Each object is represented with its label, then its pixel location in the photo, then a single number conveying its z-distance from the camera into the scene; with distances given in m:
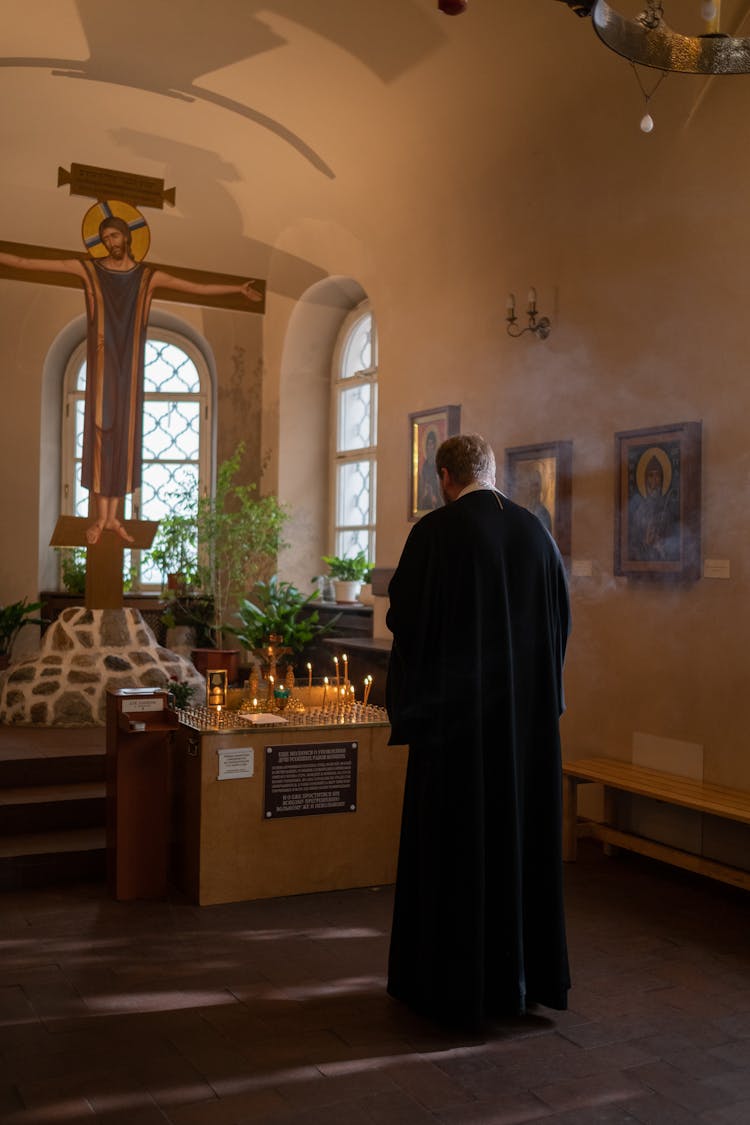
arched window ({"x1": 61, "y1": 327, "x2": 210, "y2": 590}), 11.53
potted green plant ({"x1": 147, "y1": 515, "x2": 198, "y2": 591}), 10.73
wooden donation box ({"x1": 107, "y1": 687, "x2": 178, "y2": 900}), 5.11
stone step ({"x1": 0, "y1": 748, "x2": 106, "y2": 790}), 6.08
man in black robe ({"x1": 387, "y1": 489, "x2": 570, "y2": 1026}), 3.69
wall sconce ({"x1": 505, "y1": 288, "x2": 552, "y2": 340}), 6.98
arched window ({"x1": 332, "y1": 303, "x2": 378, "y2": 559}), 10.83
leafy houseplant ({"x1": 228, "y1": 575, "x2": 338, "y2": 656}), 9.83
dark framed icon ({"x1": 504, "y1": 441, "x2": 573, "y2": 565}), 6.72
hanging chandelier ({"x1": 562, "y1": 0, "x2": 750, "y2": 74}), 3.88
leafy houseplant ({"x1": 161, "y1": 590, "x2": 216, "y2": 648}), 10.77
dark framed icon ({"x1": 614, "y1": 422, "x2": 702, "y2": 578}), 5.79
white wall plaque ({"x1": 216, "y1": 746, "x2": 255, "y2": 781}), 5.00
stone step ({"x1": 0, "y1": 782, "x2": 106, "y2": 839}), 5.73
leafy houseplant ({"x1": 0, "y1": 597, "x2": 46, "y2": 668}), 9.79
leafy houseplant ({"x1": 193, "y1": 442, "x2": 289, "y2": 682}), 10.64
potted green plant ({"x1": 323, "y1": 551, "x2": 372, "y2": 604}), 10.24
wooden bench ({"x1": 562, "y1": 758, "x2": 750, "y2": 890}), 5.25
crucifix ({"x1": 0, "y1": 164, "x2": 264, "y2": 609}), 7.38
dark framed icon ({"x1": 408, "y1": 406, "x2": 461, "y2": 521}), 8.10
